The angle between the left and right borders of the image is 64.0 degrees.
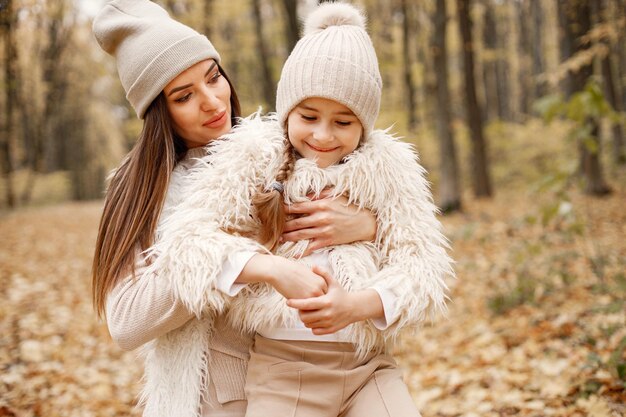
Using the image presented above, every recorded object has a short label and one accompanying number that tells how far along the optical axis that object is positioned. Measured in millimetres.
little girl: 1681
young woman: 1698
